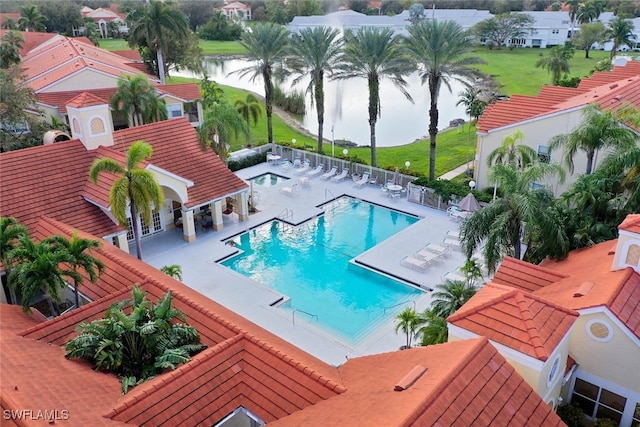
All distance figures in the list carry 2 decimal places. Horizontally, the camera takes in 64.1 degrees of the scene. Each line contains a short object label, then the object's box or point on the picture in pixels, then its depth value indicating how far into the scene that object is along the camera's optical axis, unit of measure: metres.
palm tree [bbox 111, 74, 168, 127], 34.06
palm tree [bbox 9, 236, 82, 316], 15.70
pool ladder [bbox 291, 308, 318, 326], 21.07
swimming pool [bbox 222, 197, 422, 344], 22.03
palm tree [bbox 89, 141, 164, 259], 20.50
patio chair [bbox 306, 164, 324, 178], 36.88
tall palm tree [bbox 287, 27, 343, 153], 35.78
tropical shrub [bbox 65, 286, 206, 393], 12.77
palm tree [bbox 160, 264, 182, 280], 20.92
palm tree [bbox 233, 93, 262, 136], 39.25
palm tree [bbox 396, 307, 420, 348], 16.88
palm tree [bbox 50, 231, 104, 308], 16.64
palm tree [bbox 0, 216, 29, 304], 17.73
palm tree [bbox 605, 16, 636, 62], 69.25
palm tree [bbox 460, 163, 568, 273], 18.28
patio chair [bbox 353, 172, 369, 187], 35.00
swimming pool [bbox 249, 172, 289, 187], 36.00
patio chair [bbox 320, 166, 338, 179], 35.97
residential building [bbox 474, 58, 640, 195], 29.86
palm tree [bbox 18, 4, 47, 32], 77.62
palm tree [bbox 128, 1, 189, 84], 46.81
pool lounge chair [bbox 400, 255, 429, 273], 24.66
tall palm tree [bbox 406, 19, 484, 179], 30.09
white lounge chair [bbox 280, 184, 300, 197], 33.50
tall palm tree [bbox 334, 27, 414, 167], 33.00
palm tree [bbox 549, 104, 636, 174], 22.36
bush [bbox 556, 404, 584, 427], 14.29
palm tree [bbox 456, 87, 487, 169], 39.56
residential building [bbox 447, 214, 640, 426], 12.52
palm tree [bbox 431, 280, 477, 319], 16.89
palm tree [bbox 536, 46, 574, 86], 58.12
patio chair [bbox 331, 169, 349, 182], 35.72
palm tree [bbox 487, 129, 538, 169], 26.34
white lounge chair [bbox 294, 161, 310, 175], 37.25
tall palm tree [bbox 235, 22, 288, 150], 38.41
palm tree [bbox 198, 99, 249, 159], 29.12
